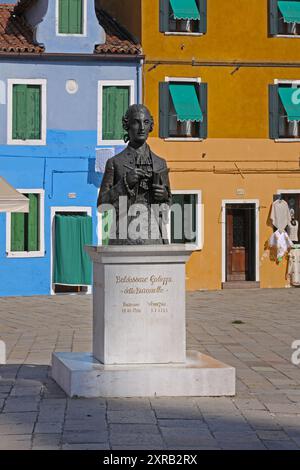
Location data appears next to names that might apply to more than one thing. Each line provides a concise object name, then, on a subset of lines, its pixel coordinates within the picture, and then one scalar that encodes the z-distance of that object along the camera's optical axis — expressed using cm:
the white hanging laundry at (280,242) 2856
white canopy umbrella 1518
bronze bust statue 1037
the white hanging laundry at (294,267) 2883
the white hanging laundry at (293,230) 2900
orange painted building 2797
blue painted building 2695
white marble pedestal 993
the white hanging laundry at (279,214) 2858
